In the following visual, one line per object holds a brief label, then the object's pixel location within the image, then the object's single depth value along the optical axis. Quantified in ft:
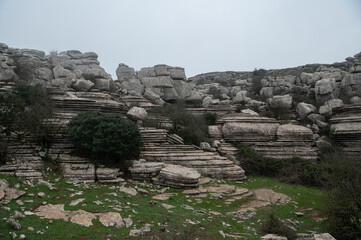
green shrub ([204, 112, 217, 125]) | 81.87
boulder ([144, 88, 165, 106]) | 91.53
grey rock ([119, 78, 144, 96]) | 94.89
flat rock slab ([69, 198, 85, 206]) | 31.14
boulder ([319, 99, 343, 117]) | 82.13
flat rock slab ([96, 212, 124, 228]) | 26.07
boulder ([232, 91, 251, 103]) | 105.01
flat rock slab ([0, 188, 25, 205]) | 28.94
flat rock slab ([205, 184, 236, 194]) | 45.06
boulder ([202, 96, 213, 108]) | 98.57
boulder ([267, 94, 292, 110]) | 88.39
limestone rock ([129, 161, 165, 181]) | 48.73
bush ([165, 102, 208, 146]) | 67.92
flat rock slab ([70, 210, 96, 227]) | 25.64
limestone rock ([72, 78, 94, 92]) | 81.92
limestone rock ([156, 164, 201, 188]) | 45.73
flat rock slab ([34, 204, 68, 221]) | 26.40
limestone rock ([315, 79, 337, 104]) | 95.35
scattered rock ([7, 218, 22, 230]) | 22.11
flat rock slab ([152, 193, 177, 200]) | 39.42
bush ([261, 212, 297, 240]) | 27.48
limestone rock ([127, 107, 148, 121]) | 71.14
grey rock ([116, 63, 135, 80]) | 104.78
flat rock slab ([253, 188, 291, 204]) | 43.93
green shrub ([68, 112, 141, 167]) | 48.39
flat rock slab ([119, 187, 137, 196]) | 40.23
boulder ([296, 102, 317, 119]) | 84.48
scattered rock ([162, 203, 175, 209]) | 35.01
